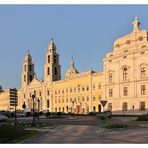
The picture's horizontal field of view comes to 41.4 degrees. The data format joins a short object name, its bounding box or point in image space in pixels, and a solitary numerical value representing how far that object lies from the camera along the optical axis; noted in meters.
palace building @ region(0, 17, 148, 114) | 44.35
